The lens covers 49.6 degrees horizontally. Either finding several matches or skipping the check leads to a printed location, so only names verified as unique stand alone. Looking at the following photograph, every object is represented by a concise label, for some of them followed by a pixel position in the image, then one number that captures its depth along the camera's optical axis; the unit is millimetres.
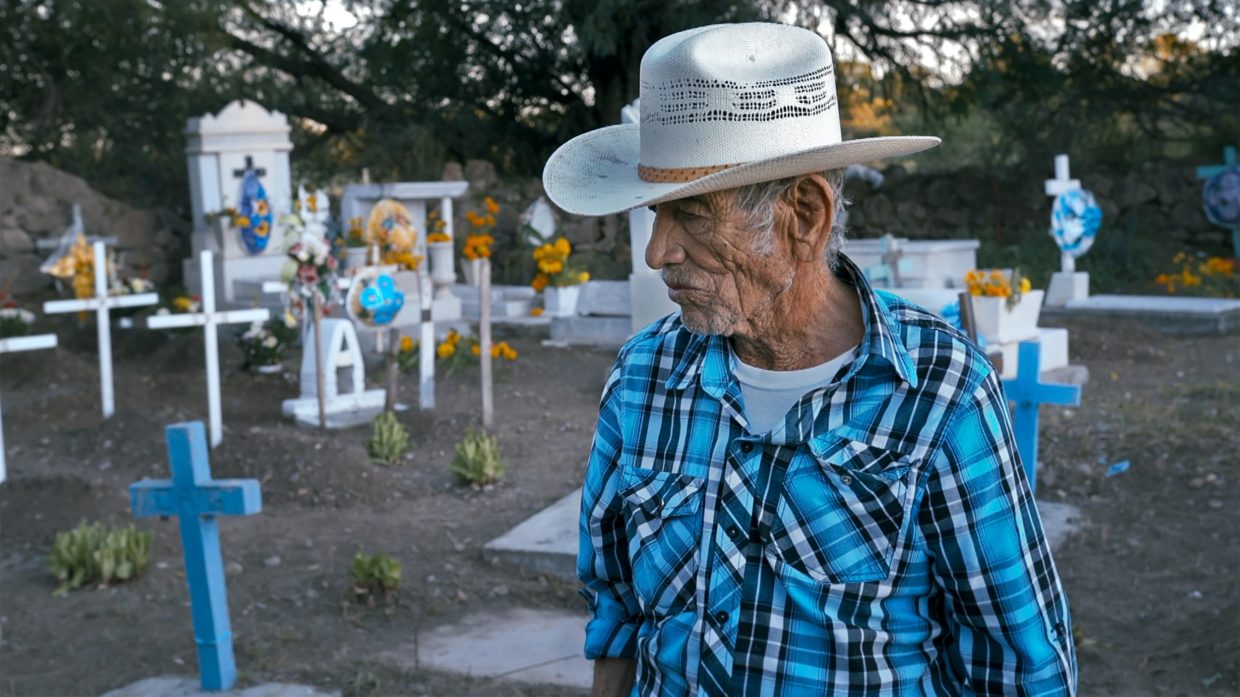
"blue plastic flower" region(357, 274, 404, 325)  7941
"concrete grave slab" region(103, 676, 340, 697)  4086
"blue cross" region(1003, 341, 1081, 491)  5367
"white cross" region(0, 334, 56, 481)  6723
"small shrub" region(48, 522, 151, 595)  5102
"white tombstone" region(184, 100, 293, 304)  11812
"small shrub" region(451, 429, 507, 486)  6547
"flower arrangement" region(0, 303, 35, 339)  9930
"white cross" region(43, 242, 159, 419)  7973
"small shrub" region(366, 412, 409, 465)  7055
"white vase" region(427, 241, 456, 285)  11508
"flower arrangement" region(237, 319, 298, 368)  9398
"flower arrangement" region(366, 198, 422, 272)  9977
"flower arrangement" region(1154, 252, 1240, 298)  12445
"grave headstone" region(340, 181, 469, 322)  11156
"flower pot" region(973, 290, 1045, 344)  8438
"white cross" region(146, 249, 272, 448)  7176
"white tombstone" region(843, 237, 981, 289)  11000
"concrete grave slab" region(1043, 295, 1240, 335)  10883
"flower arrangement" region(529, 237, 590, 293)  11422
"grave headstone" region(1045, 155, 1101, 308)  12125
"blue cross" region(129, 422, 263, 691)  3881
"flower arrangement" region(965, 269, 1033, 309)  8516
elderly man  1676
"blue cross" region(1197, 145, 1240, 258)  13484
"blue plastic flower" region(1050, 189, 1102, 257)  12133
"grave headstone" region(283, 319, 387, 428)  7832
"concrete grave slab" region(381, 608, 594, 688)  4270
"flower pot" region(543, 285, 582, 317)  11734
